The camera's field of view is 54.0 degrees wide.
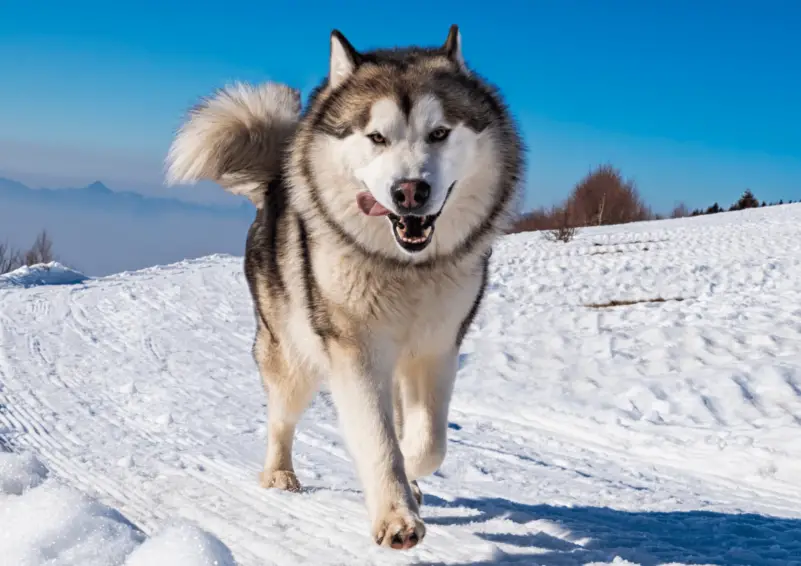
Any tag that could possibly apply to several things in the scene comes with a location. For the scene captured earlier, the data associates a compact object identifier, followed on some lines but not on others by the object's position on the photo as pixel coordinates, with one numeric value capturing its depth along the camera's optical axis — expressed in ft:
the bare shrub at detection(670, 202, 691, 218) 142.00
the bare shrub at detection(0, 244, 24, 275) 122.72
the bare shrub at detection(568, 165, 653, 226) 132.77
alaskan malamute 9.52
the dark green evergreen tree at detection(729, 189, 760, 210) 138.34
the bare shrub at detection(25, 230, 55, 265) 124.77
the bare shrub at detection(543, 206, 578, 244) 75.31
